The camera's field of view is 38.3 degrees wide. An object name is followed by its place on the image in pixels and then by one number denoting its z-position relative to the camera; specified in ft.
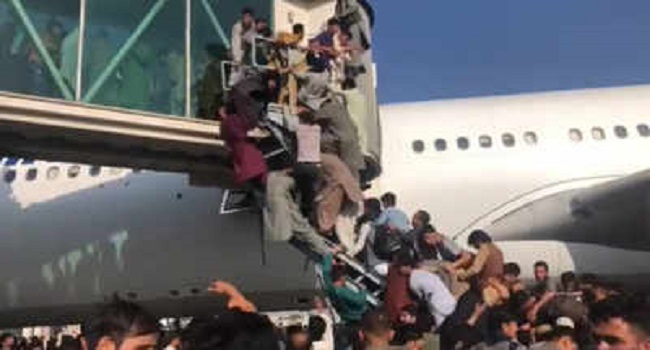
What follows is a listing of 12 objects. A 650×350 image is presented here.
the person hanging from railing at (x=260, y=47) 34.85
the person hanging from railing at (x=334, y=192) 33.53
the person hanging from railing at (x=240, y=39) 34.86
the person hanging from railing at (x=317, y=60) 35.73
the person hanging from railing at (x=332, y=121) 34.06
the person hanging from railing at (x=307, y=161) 32.94
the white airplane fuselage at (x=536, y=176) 47.73
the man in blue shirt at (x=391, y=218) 33.17
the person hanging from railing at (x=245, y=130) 32.91
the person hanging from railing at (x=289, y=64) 34.59
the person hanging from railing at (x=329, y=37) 36.40
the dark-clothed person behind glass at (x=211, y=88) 35.47
